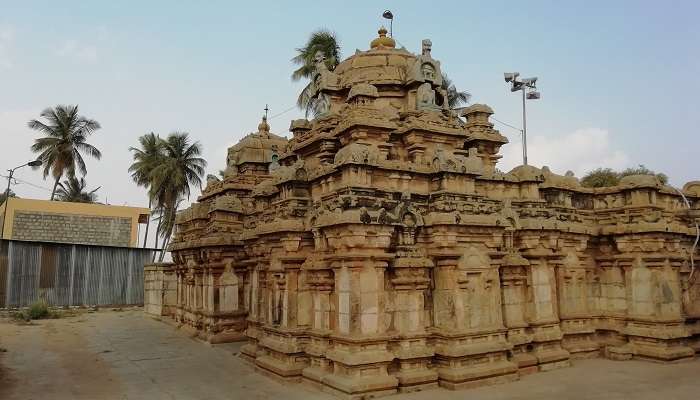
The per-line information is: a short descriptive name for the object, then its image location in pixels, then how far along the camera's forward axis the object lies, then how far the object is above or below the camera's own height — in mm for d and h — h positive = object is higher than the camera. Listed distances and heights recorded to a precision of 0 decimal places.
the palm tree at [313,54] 28438 +12443
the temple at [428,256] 9086 +304
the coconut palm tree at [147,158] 41250 +9482
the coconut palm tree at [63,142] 40156 +10528
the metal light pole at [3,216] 30844 +3573
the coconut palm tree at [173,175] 38594 +7550
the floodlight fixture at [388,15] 14634 +7451
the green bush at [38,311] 23984 -1803
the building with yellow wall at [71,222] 31609 +3335
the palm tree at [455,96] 32781 +11726
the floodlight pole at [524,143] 26138 +6558
